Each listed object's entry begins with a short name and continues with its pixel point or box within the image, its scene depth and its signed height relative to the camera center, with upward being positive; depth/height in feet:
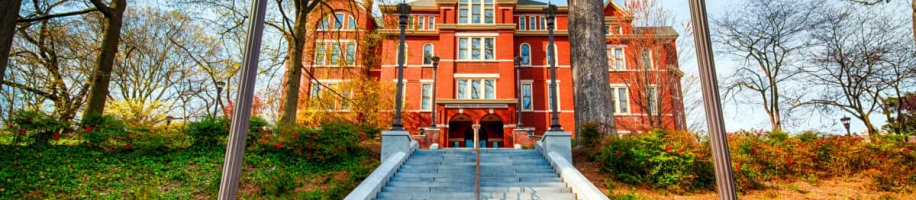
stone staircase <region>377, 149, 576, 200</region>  23.84 -1.49
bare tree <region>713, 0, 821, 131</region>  50.96 +12.97
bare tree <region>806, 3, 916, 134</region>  44.52 +9.62
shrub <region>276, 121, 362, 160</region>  30.48 +0.86
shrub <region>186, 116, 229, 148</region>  30.91 +1.36
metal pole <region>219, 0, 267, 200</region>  8.33 +0.64
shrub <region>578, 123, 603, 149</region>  32.58 +1.73
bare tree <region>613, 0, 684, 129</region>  62.03 +15.82
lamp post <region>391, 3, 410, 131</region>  34.07 +8.19
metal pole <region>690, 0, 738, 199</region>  8.18 +1.13
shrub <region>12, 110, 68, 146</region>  26.66 +1.36
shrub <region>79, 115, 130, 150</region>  28.14 +1.16
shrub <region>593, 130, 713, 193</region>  24.64 -0.23
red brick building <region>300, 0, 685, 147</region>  78.33 +16.16
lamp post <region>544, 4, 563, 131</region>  33.73 +7.86
